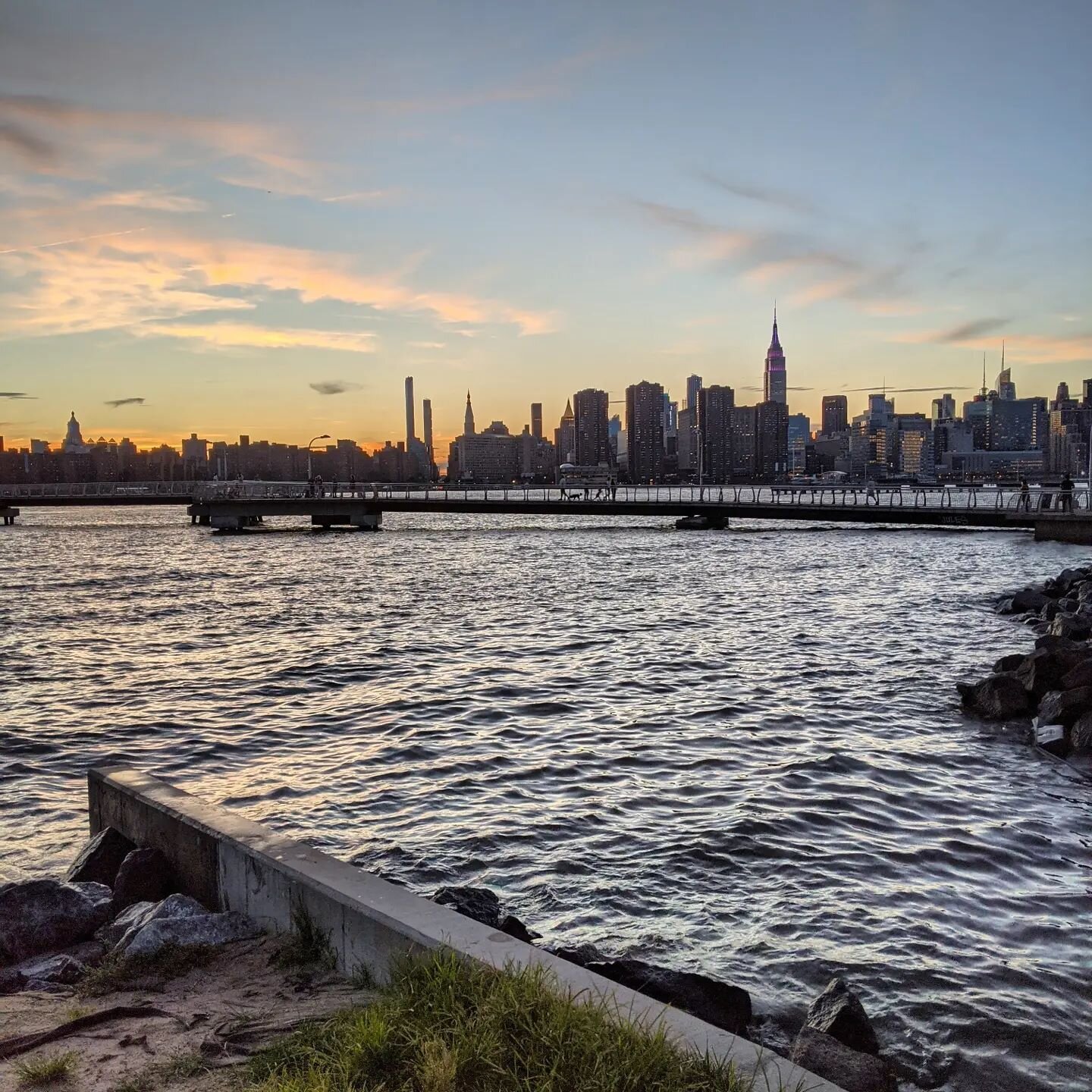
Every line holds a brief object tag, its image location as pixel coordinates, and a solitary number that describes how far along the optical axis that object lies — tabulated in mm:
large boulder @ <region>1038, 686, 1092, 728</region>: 14578
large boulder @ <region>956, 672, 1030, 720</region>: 16109
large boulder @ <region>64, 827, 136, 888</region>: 8461
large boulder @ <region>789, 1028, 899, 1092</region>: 5664
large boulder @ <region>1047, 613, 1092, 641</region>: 21594
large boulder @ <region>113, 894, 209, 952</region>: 6848
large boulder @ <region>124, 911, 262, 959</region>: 6586
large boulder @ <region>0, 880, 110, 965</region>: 7250
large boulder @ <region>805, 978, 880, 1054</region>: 6383
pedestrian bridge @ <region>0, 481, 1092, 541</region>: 68938
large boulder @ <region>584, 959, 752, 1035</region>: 6656
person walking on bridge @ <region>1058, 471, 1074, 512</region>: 62469
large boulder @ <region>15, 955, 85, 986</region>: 6609
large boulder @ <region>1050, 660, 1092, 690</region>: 15289
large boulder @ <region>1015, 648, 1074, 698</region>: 16453
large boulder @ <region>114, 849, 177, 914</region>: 7742
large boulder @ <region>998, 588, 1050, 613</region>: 29859
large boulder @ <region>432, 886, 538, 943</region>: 7738
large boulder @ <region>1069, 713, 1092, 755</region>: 13523
